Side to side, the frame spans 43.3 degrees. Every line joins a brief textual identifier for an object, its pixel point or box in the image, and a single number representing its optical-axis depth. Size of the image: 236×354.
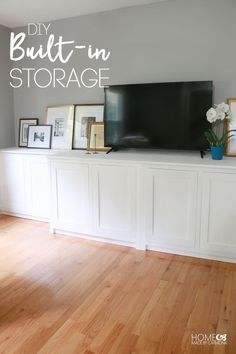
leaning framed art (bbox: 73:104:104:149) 3.51
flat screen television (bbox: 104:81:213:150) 2.81
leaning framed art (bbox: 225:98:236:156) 2.89
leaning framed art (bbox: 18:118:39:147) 4.02
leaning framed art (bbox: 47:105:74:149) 3.69
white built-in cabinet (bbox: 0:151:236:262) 2.54
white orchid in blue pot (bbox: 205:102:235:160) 2.66
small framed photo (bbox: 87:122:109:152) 3.40
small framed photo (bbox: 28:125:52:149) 3.84
